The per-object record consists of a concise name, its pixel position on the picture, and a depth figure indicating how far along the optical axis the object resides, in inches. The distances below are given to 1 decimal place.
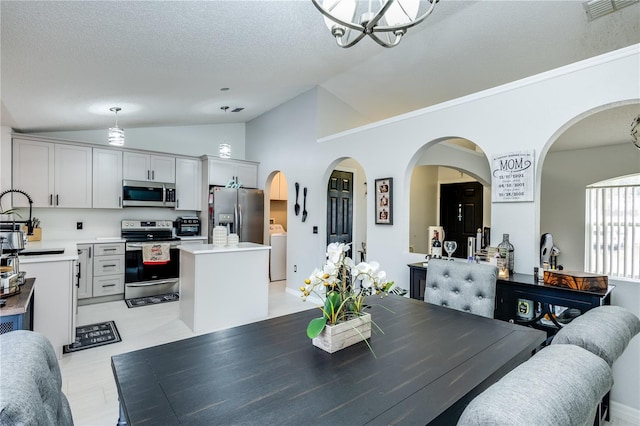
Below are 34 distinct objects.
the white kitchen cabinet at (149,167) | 205.0
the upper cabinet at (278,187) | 275.3
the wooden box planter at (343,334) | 52.8
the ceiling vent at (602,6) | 104.5
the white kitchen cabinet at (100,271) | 179.8
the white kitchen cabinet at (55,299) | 111.3
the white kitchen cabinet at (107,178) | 195.2
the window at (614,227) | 191.9
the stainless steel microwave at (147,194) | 201.9
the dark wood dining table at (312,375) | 37.1
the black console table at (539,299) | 83.7
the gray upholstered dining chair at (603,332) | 36.6
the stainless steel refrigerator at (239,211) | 220.1
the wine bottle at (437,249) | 128.7
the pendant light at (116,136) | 161.0
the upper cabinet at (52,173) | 173.5
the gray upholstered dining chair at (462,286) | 81.3
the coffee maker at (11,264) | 81.5
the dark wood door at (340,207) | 211.8
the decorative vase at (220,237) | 156.5
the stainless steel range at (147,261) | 192.9
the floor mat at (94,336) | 125.5
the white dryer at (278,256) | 256.1
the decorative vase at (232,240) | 159.6
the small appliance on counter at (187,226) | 222.7
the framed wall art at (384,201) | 150.9
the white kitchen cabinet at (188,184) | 225.1
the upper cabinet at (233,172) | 228.8
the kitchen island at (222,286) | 138.8
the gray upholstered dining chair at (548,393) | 21.8
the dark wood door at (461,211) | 265.6
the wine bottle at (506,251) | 106.0
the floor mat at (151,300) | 182.4
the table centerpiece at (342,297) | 53.3
